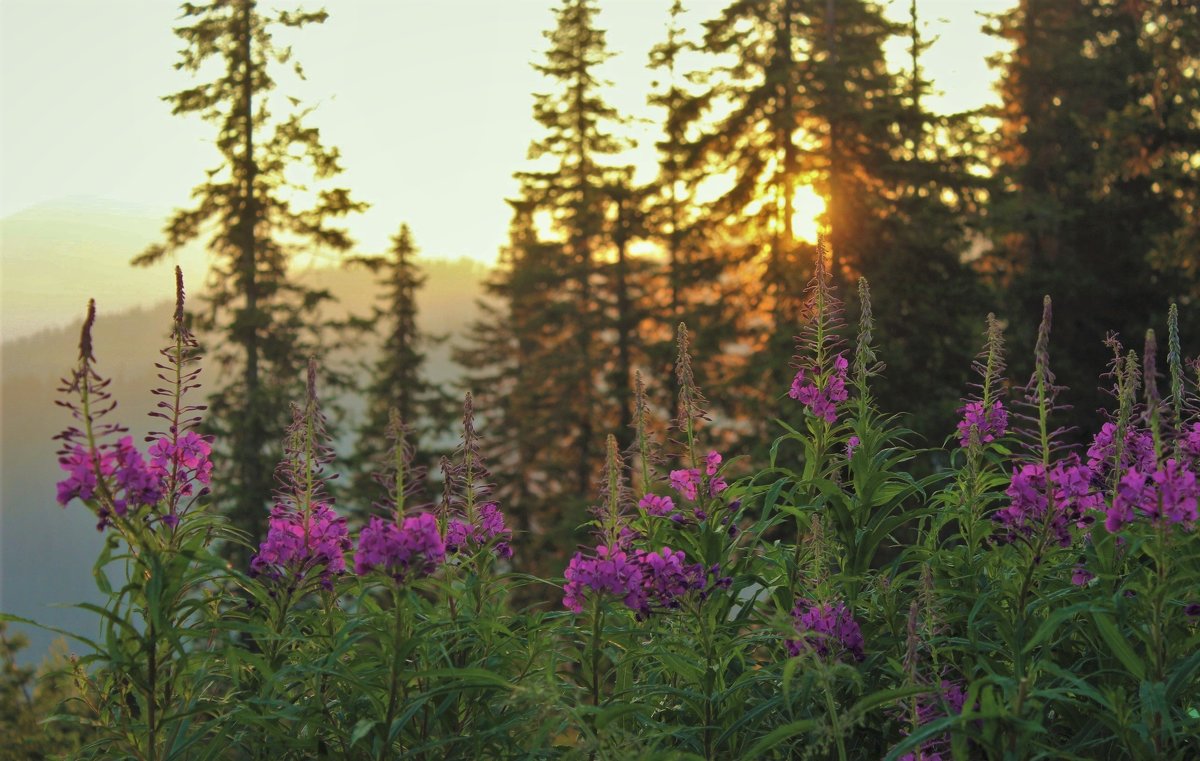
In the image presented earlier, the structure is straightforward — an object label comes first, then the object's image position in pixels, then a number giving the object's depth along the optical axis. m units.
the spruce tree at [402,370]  37.03
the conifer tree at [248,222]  26.09
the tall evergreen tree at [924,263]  25.75
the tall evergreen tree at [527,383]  33.66
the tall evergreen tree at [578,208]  33.06
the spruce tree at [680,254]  28.42
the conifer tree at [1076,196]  30.98
